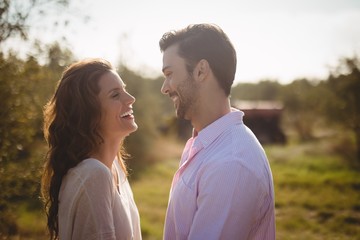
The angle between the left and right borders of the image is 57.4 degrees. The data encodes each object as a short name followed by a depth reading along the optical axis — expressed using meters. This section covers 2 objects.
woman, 2.15
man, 1.83
